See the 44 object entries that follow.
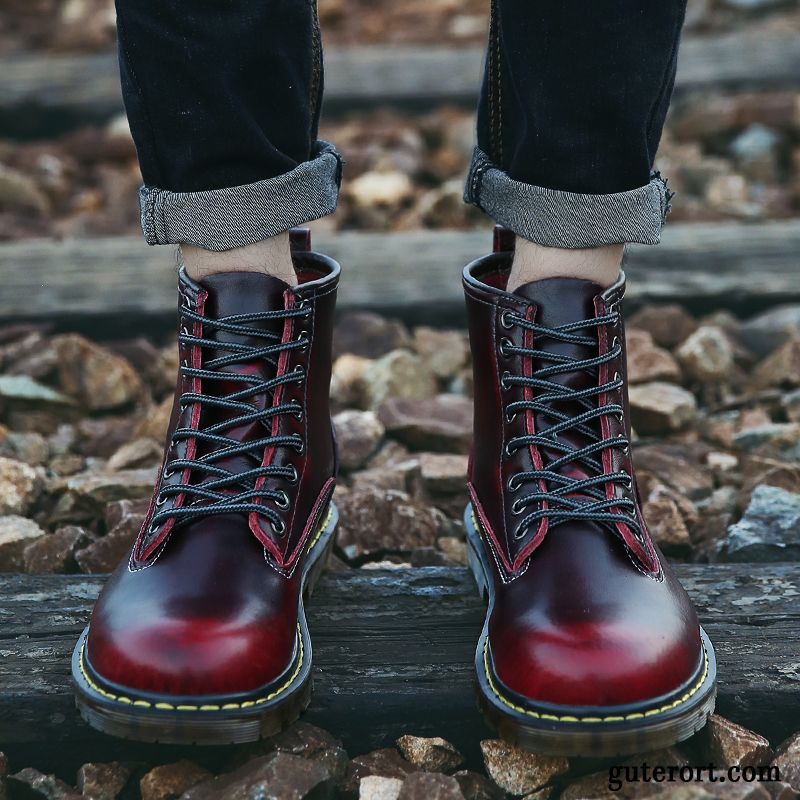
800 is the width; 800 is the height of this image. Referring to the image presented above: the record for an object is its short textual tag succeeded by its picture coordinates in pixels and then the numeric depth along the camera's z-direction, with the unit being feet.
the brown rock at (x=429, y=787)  4.51
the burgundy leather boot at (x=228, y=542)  4.43
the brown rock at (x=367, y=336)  10.39
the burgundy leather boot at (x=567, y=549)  4.44
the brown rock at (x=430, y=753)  4.91
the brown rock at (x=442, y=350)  10.11
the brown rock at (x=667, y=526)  6.76
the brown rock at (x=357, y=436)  8.27
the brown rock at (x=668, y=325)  10.37
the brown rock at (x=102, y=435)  8.67
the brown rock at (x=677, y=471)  7.79
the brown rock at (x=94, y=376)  9.36
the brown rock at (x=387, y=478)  7.68
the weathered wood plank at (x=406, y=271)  10.81
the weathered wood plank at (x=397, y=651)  4.92
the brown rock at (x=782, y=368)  9.53
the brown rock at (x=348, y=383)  9.56
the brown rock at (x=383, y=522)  6.72
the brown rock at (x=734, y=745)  4.69
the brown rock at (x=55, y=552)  6.40
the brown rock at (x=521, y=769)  4.76
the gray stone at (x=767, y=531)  6.38
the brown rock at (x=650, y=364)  9.50
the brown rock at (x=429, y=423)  8.50
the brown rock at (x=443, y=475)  7.73
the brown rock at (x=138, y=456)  8.02
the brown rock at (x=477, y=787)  4.77
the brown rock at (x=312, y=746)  4.75
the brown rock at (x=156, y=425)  8.45
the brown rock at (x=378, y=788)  4.63
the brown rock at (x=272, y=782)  4.44
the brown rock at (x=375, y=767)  4.78
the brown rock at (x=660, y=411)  8.80
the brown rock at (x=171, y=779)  4.68
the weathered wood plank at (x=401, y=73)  17.85
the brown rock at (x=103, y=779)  4.75
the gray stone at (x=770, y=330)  10.21
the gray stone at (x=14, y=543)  6.52
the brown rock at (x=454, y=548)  6.66
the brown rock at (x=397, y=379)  9.50
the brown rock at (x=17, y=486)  7.29
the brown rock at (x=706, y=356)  9.71
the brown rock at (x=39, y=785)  4.76
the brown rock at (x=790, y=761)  4.73
